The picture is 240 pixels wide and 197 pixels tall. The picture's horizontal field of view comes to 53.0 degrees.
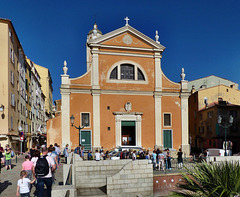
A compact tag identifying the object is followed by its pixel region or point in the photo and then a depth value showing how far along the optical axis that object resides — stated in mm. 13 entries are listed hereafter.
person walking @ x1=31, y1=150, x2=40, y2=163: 8793
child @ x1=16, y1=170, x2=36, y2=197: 7785
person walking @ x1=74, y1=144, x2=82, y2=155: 20234
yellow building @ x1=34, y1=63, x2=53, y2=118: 54556
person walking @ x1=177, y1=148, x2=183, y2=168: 17202
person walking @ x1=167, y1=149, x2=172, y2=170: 17438
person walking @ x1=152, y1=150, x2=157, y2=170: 17906
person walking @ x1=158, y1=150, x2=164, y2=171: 17217
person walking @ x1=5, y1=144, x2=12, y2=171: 15224
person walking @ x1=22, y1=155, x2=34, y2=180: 9207
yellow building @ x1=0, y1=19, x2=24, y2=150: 22375
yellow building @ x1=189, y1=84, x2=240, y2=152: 35906
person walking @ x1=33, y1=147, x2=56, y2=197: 7879
